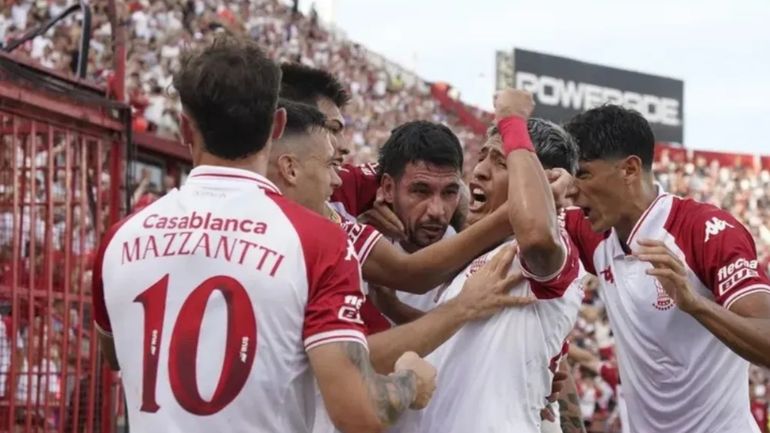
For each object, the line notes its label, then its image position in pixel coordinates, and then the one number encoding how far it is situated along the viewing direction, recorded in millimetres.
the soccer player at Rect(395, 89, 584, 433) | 3669
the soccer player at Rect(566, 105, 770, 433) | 4574
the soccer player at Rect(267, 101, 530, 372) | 3469
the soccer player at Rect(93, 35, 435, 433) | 2840
